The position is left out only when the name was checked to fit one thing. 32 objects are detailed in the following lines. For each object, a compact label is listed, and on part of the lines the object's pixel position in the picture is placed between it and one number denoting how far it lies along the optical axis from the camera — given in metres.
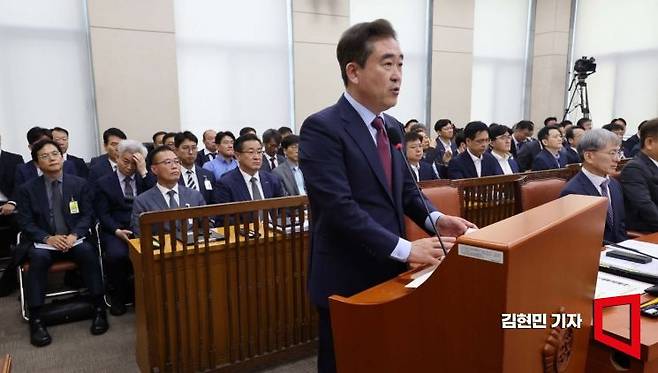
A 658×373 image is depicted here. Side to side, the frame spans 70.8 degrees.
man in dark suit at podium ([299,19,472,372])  1.14
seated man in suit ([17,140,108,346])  2.84
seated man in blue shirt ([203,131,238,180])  4.77
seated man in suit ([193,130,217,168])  5.39
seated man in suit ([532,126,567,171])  4.86
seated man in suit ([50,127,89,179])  4.45
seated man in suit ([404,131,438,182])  4.00
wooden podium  0.72
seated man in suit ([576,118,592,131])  6.81
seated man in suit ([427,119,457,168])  5.83
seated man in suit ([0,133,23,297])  3.60
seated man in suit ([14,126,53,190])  3.90
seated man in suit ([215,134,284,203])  3.26
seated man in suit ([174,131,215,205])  3.92
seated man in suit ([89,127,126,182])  3.90
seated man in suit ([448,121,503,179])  4.15
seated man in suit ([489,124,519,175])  4.34
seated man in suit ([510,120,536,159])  6.73
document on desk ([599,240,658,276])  1.56
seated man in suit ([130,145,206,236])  2.89
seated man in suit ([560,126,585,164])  5.49
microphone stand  1.27
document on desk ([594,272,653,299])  1.34
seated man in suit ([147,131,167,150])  4.92
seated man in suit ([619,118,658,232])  2.59
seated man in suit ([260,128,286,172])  4.98
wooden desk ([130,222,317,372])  2.12
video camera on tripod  7.53
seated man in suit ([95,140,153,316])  3.24
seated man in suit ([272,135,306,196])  3.78
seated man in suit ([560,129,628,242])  2.31
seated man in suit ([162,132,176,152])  4.47
